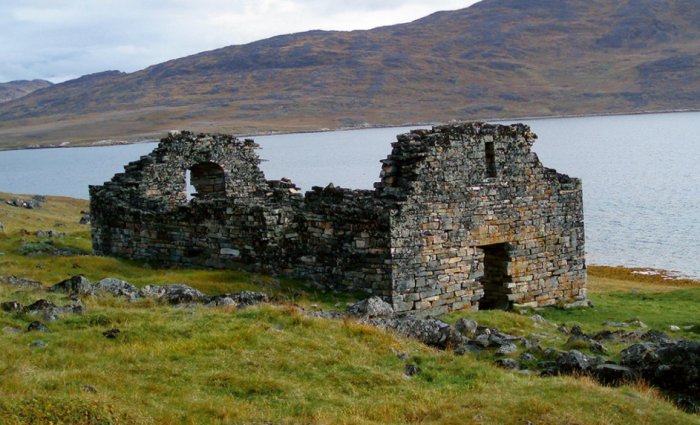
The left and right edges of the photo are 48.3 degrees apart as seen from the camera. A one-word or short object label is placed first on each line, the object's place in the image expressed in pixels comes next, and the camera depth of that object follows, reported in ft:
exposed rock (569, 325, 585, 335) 57.85
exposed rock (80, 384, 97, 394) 35.00
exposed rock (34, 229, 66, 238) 105.81
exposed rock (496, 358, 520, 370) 45.64
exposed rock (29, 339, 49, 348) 42.68
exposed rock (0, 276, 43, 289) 62.29
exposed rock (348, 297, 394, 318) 56.53
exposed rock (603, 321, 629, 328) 68.64
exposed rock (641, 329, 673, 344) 52.90
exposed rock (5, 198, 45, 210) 164.28
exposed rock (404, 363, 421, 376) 42.45
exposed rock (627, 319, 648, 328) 69.51
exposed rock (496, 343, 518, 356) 48.49
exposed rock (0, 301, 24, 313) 50.42
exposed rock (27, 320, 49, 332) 45.82
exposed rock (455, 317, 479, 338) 52.95
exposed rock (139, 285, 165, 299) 58.30
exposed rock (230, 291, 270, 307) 58.25
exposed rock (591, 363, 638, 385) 43.14
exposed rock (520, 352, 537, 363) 47.21
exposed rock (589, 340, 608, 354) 49.80
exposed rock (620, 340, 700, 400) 41.88
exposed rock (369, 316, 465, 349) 50.37
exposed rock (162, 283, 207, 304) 57.47
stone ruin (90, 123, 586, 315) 69.26
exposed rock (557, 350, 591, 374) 44.55
